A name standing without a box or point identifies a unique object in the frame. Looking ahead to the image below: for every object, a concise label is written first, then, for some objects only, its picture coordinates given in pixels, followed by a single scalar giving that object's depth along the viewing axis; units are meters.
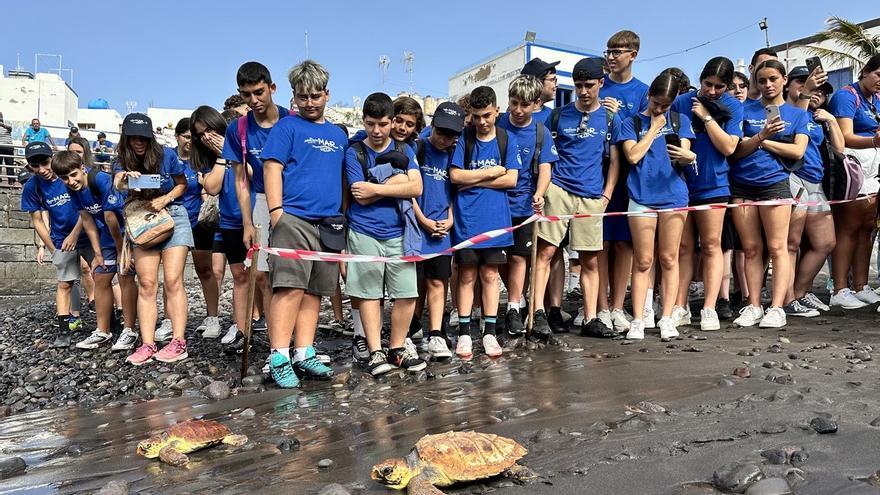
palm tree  19.34
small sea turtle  2.97
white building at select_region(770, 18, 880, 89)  21.47
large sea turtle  2.46
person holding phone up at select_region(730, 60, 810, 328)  5.59
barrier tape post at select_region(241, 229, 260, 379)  4.49
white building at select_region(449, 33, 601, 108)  34.20
